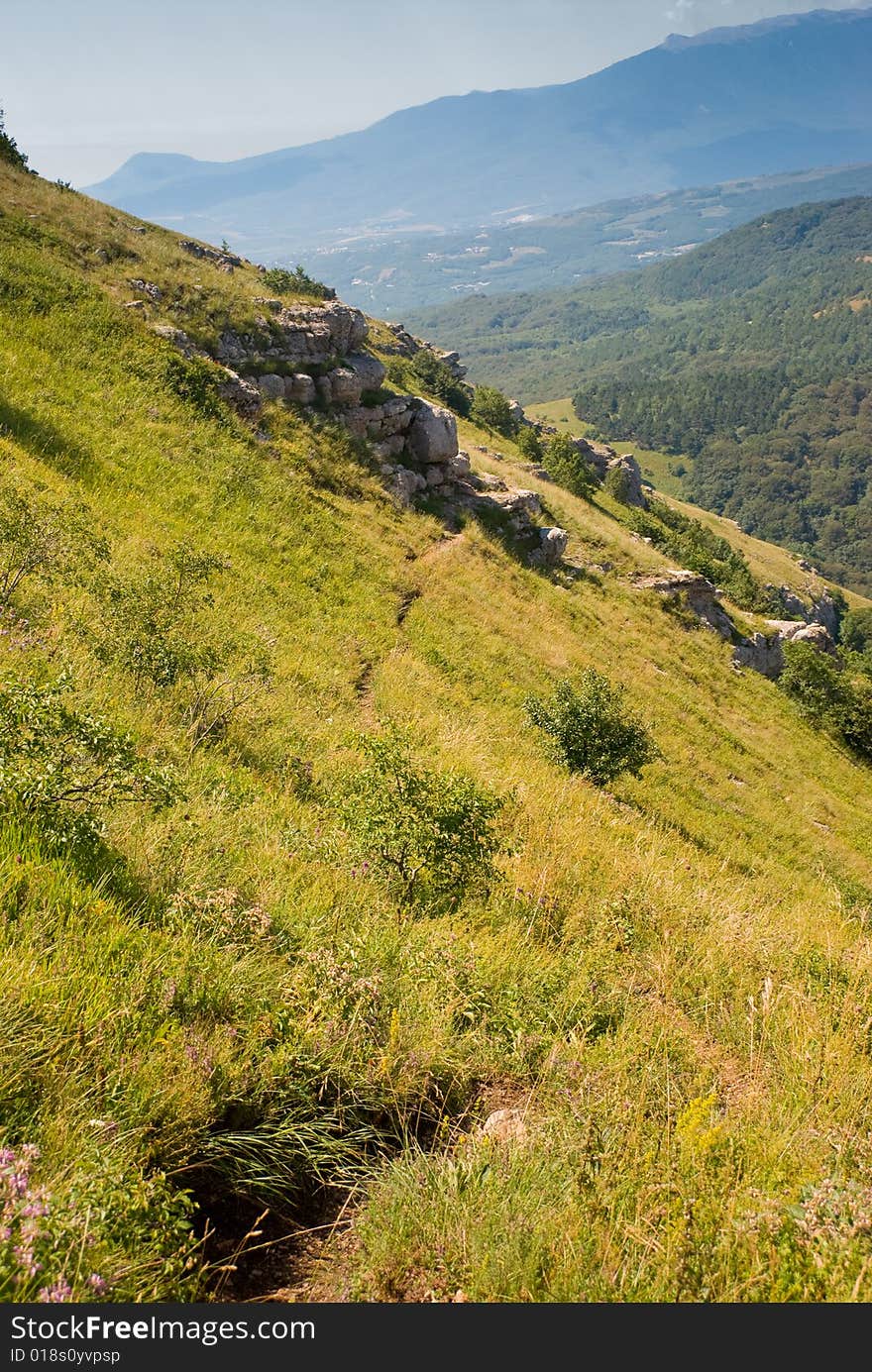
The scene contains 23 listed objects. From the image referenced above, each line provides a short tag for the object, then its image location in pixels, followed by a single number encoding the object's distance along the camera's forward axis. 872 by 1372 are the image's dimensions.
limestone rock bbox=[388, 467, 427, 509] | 25.77
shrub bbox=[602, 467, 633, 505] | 62.00
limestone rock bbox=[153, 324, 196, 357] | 21.34
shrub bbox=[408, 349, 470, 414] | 56.66
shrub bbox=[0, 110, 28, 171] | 27.17
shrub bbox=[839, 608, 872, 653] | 107.75
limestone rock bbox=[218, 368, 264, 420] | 21.77
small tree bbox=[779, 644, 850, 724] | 32.94
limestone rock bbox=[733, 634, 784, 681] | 35.22
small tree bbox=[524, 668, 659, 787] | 14.70
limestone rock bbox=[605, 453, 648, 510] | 62.19
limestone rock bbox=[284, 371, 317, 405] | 25.22
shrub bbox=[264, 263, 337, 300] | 35.18
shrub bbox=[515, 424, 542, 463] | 53.50
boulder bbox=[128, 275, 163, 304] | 22.77
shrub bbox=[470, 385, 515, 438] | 56.97
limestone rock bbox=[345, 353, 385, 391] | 28.05
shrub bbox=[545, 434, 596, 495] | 50.81
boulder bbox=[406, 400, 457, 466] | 28.67
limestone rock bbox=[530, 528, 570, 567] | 29.73
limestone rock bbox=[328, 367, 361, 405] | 26.61
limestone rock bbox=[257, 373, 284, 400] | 24.06
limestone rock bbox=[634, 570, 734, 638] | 34.28
